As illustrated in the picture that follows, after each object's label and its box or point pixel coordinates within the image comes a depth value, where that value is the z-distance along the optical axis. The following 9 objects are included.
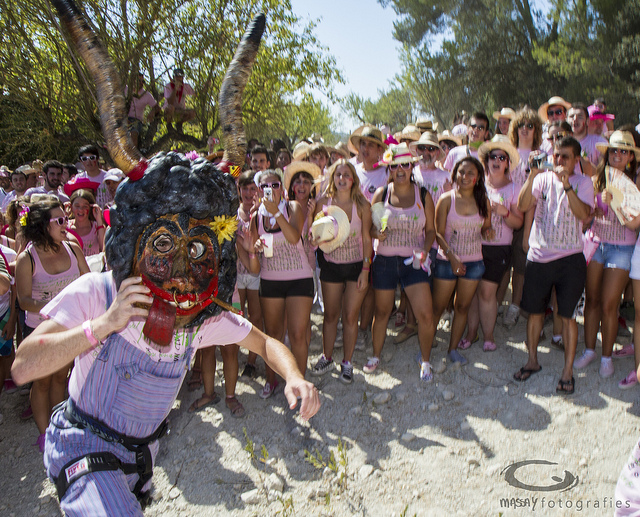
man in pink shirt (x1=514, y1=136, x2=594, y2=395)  4.27
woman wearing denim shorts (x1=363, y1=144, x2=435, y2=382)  4.76
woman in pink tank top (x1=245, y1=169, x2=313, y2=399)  4.54
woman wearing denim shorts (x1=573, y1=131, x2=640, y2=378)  4.31
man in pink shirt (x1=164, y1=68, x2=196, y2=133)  8.00
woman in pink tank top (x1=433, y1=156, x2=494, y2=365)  4.79
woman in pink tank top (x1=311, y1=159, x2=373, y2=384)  4.79
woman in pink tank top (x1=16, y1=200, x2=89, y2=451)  4.02
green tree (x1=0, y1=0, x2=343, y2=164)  9.85
